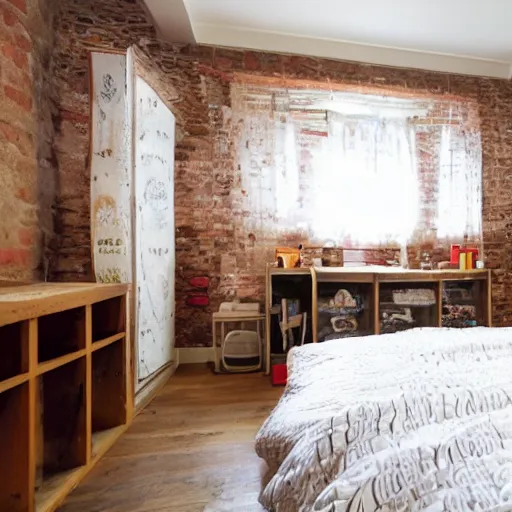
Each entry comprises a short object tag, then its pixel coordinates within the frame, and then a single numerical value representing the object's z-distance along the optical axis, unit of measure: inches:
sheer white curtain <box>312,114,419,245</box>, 124.0
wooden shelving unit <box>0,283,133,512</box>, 40.2
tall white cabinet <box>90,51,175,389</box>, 80.0
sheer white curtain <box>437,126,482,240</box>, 131.4
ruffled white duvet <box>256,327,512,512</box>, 19.8
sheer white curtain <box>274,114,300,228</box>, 121.6
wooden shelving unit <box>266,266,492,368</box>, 104.7
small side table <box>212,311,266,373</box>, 109.0
